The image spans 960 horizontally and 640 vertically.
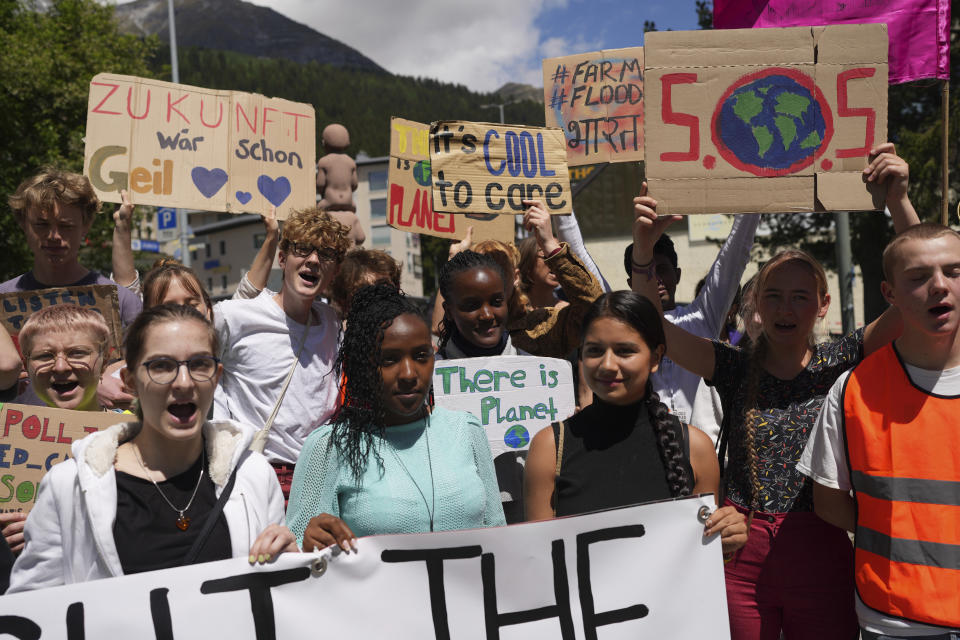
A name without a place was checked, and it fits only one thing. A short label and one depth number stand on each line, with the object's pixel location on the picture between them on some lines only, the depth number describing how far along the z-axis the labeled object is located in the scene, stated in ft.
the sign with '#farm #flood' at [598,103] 17.16
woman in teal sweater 8.38
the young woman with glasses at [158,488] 7.75
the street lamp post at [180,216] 73.67
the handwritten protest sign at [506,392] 12.34
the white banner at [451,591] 7.77
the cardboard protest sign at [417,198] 17.67
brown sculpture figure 23.66
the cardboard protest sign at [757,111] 11.19
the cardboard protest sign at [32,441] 10.10
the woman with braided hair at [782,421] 9.41
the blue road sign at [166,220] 64.23
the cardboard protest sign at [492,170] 14.89
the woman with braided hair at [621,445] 8.95
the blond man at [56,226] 12.89
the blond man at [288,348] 12.26
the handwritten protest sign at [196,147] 15.78
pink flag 12.45
